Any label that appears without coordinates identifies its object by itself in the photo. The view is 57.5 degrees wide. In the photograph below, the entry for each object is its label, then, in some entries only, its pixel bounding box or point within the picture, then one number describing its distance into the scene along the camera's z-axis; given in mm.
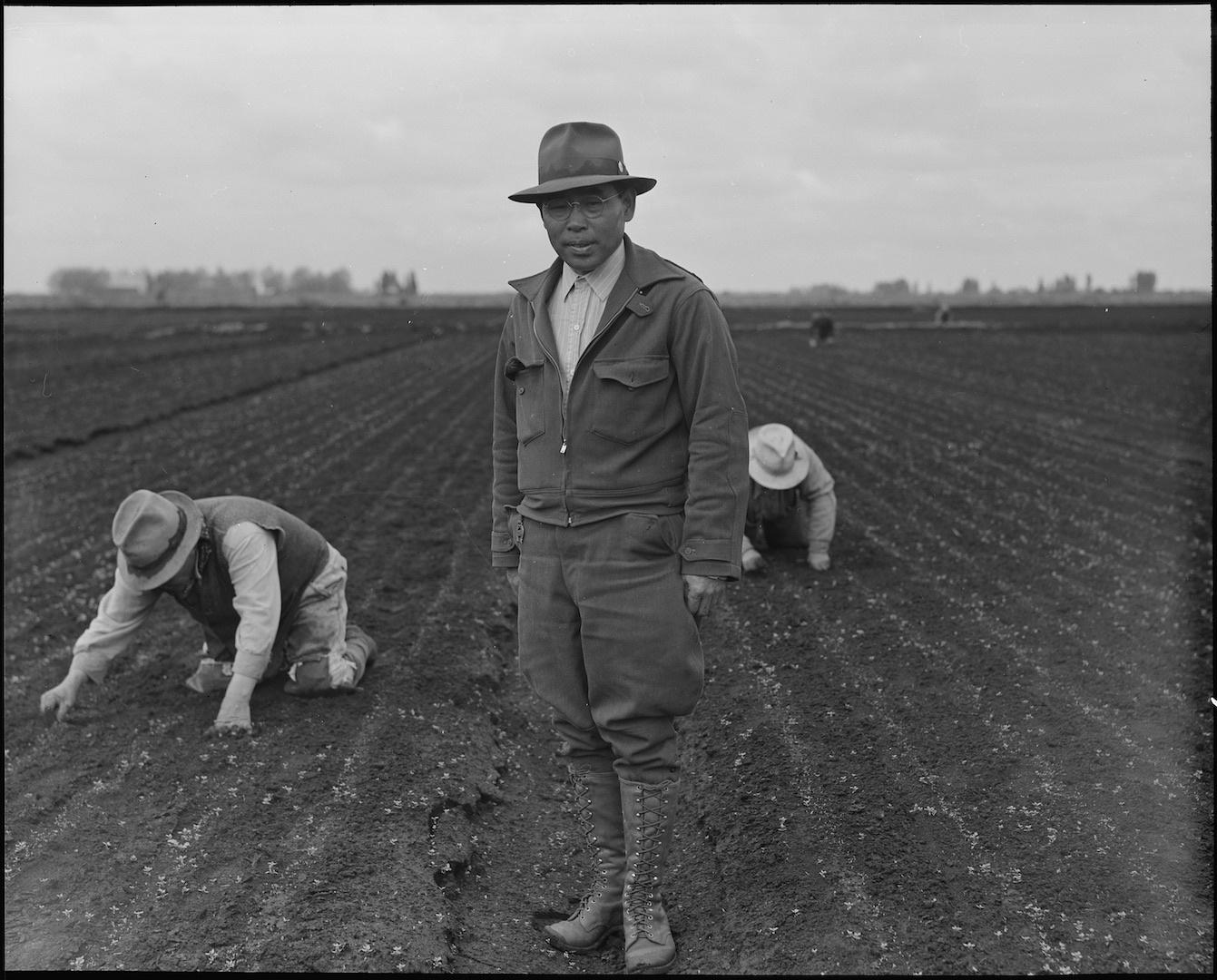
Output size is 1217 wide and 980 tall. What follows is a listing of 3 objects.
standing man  2629
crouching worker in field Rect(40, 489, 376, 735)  4031
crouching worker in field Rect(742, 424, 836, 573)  6070
